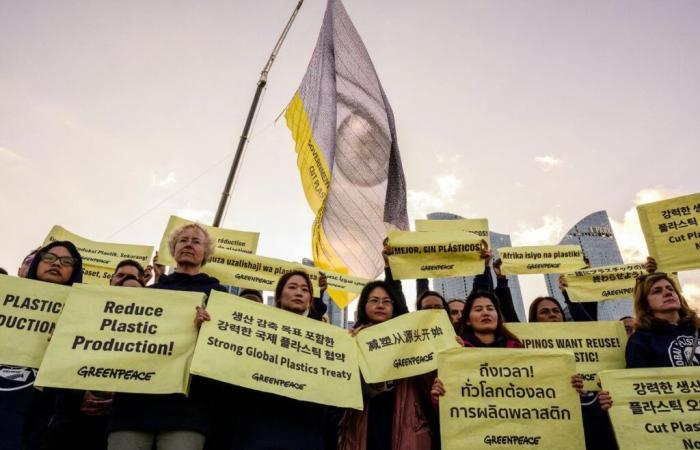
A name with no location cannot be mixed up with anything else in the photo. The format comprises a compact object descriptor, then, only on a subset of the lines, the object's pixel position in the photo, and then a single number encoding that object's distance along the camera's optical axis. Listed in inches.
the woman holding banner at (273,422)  119.0
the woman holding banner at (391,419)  136.6
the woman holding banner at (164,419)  111.5
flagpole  343.9
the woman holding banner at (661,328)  145.7
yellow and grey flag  295.9
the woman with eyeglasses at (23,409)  115.4
